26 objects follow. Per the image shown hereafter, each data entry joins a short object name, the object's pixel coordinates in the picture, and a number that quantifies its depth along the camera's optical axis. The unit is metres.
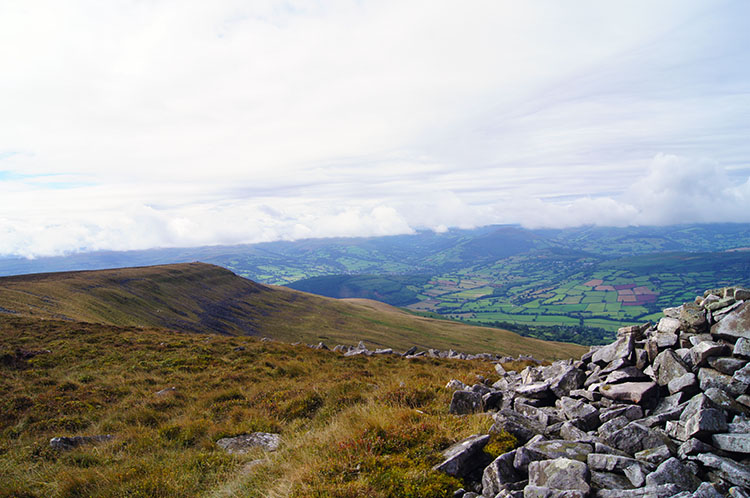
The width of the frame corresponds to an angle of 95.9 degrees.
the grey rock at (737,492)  6.14
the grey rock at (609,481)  6.98
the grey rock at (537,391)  13.12
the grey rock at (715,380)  9.52
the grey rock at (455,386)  14.52
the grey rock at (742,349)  10.09
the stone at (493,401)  12.57
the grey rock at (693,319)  12.18
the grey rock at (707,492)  6.13
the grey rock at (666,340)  11.92
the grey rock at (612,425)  9.39
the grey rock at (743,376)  9.38
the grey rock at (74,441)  11.23
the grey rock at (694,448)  7.62
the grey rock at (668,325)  12.57
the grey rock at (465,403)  12.02
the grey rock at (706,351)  10.50
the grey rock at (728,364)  9.95
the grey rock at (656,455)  7.66
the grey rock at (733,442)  7.31
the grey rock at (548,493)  6.52
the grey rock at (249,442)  11.27
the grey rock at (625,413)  10.04
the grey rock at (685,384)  10.11
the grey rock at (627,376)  11.56
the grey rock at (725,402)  8.90
